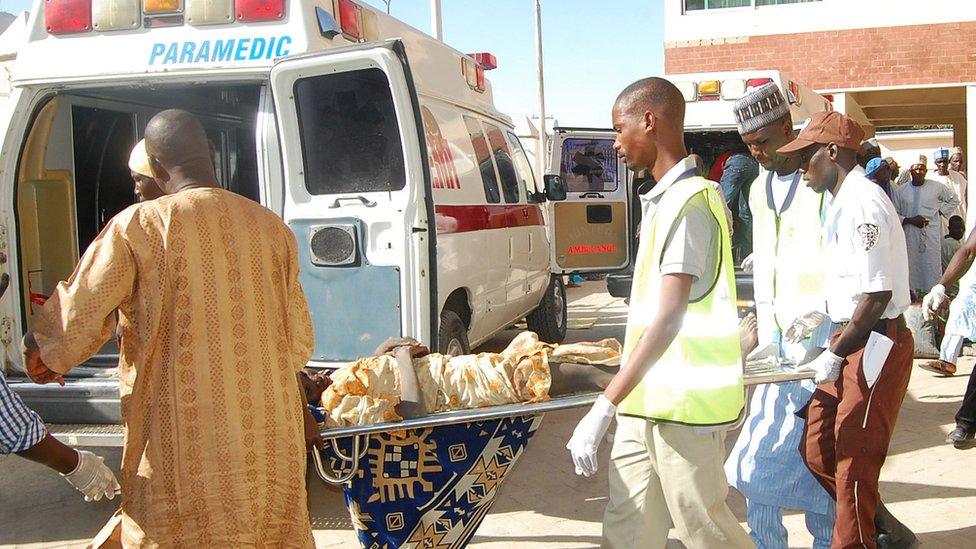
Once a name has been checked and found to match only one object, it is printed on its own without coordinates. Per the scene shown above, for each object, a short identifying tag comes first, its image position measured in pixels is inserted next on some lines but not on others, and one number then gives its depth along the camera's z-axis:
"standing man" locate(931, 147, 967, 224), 9.91
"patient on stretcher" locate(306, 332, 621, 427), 3.45
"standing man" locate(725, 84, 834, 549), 3.41
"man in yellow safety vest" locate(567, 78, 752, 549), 2.53
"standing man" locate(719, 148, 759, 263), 7.70
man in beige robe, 2.25
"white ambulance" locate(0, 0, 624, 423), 4.54
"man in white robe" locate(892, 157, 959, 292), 8.95
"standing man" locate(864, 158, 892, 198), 8.04
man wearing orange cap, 3.19
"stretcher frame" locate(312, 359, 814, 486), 3.04
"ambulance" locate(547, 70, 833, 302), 8.54
